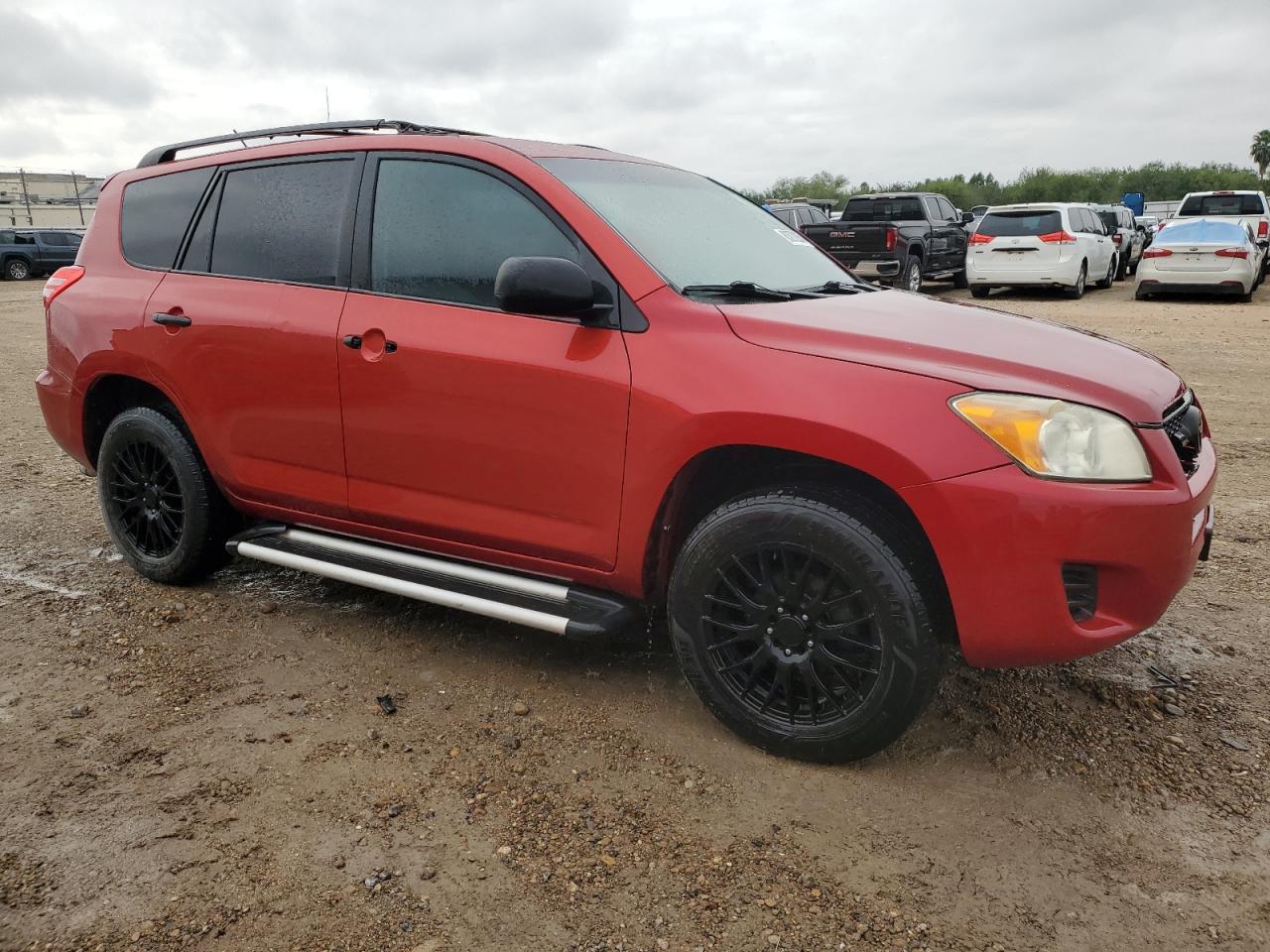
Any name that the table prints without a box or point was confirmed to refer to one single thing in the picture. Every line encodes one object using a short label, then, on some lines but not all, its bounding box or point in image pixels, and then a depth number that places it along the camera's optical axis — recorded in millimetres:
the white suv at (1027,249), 16453
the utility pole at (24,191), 43194
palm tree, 90188
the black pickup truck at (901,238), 16141
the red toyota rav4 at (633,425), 2586
